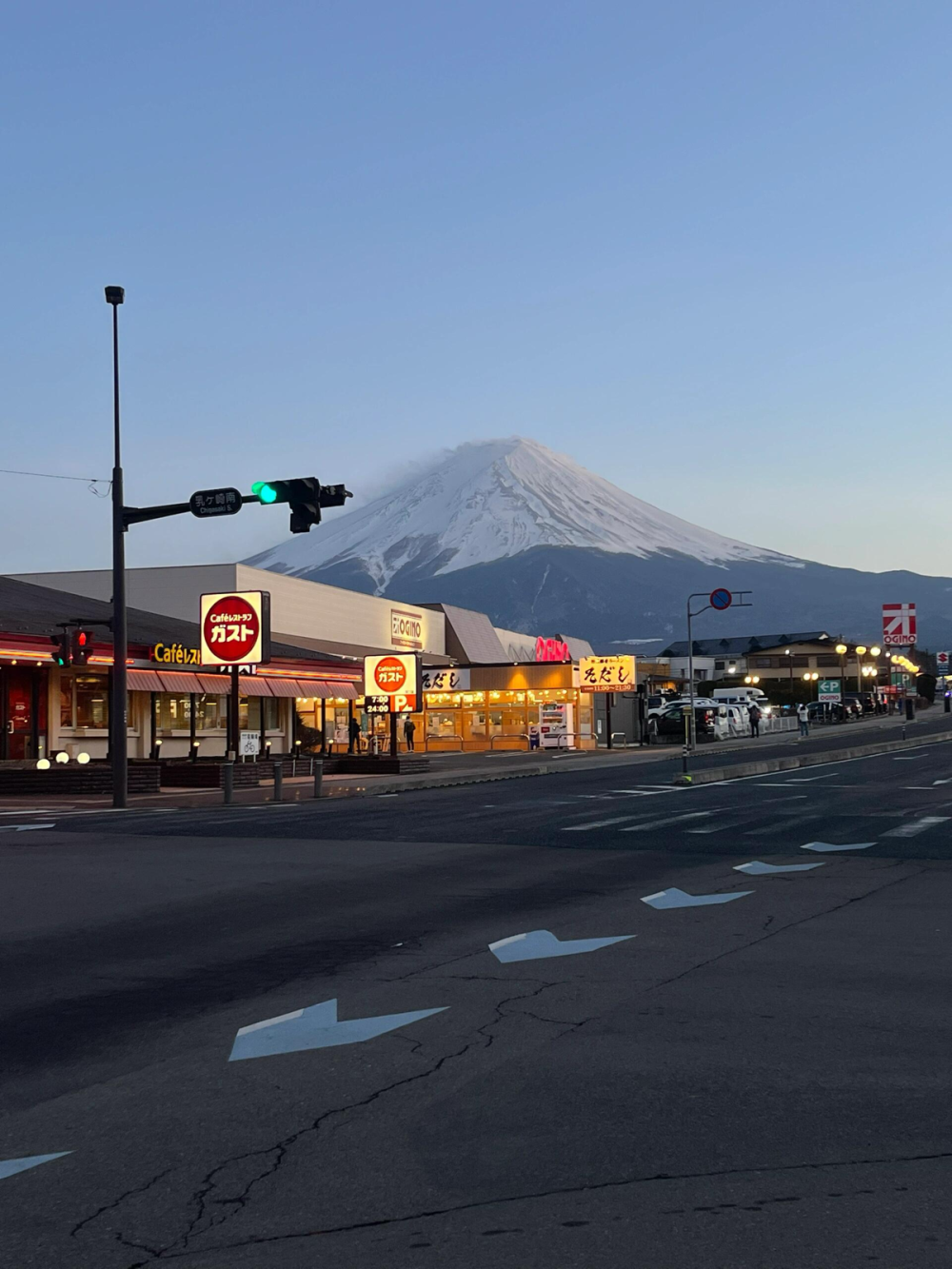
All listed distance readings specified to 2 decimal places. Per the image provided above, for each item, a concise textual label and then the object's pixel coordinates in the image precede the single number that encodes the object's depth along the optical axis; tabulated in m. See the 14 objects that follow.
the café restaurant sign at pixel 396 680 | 45.25
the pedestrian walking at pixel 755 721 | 71.75
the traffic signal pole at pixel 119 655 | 27.89
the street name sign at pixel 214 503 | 25.48
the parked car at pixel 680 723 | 65.81
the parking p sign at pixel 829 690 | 101.38
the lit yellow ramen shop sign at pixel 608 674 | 58.50
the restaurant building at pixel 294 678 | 39.22
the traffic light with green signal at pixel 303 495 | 23.16
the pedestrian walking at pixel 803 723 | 68.88
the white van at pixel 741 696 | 91.44
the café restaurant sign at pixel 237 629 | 36.22
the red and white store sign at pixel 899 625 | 70.12
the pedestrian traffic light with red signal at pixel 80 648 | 29.67
